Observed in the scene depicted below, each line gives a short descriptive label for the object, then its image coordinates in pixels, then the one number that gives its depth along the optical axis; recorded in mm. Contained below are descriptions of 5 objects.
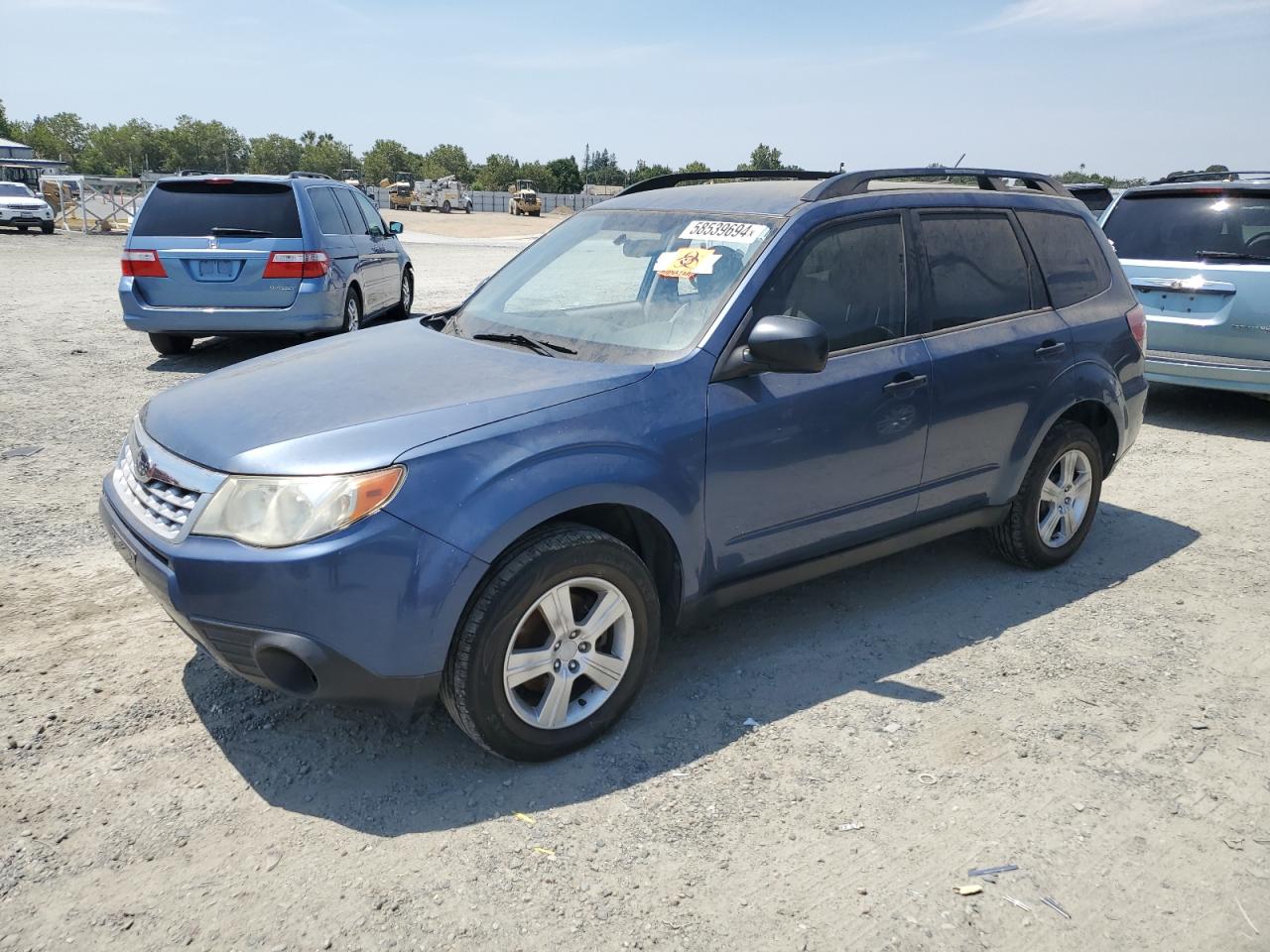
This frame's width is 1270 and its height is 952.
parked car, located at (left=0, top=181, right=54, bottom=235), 29953
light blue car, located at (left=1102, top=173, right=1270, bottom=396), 7844
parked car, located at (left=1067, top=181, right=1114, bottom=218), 13680
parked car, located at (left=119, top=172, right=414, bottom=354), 9414
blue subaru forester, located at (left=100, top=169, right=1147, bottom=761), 2947
